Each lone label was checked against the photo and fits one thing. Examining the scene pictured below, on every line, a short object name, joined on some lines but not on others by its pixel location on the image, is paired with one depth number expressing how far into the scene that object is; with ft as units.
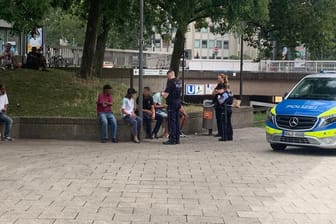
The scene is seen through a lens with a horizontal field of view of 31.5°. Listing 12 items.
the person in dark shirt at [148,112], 52.29
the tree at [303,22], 96.89
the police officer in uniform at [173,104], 48.26
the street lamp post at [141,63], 48.83
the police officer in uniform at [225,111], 52.60
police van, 42.11
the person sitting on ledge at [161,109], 54.05
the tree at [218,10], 56.75
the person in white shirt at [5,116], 48.92
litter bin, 59.41
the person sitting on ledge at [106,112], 49.52
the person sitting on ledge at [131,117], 50.01
